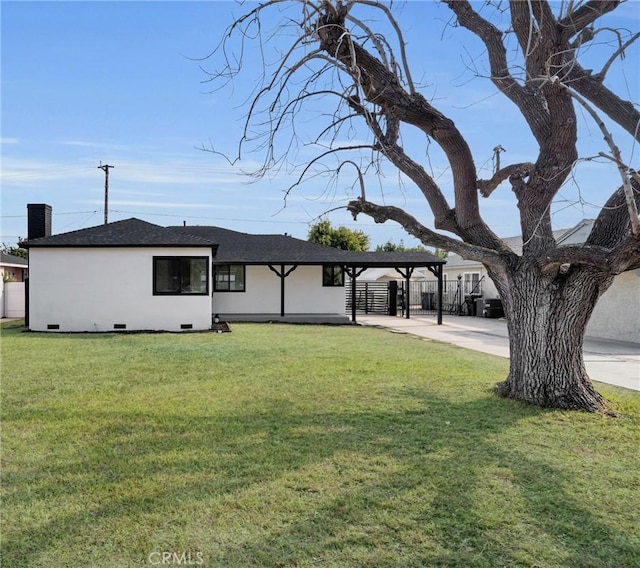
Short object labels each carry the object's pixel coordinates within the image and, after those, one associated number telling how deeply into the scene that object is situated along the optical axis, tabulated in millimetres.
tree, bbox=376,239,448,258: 51047
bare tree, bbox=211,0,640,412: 5996
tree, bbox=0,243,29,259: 44338
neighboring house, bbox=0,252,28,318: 22078
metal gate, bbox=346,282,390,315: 27250
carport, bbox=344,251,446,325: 20016
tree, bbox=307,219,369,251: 38688
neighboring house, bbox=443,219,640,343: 14477
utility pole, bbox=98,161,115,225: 31141
